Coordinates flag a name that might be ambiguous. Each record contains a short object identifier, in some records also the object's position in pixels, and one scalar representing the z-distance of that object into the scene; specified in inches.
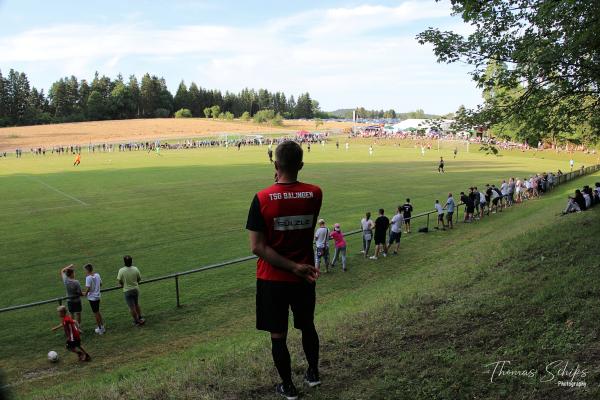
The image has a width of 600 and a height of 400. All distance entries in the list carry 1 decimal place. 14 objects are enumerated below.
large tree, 368.8
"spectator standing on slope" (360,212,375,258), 621.6
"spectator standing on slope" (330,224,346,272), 566.1
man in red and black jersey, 152.1
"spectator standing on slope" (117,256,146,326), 417.1
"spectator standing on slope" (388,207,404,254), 644.1
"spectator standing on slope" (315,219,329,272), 556.7
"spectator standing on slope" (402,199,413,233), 772.0
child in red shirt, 344.8
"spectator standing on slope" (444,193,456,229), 793.2
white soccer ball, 348.5
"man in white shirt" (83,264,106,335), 411.4
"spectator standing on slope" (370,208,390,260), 620.4
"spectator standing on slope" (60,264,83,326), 408.2
